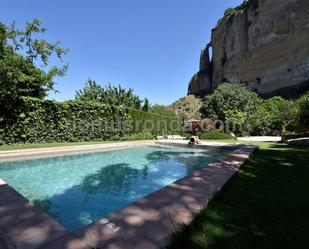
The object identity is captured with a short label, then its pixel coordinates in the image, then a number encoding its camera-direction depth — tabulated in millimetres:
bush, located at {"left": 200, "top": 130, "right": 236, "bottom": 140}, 18188
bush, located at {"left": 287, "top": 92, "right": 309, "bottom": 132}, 11805
